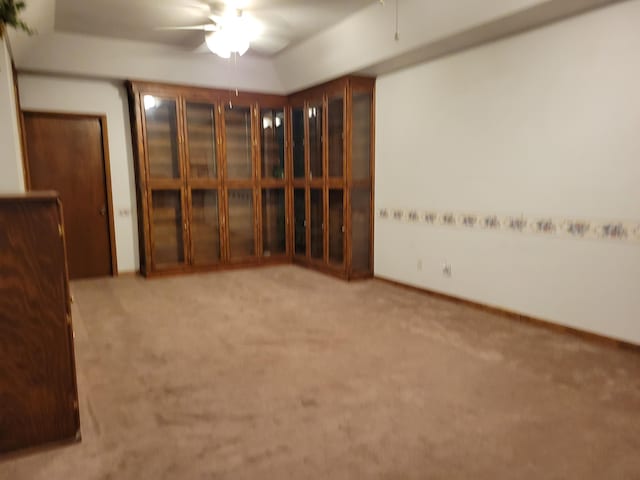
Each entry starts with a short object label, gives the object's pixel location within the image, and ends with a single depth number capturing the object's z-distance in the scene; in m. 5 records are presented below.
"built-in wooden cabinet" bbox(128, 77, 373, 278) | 5.16
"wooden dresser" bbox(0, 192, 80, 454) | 1.90
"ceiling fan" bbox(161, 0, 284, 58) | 3.80
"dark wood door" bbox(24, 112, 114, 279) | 5.05
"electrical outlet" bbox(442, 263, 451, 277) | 4.29
